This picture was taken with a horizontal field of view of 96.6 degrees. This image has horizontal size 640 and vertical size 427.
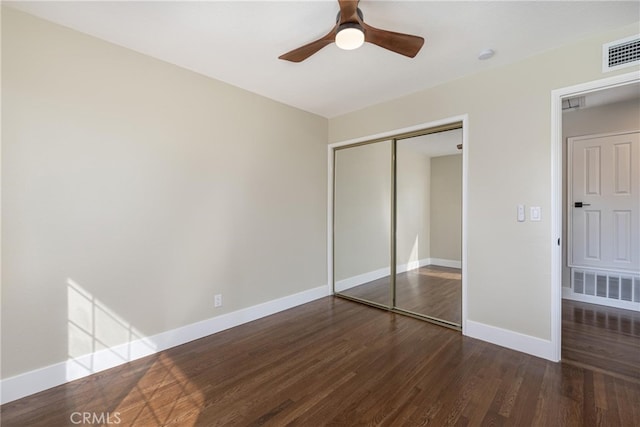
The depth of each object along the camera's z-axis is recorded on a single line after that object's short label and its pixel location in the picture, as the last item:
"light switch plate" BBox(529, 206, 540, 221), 2.43
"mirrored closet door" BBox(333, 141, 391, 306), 3.93
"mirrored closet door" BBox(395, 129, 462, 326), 3.22
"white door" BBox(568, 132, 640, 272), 3.44
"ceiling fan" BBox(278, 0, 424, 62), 1.69
